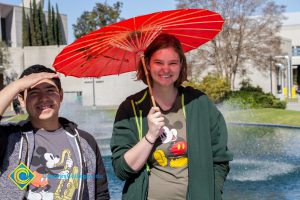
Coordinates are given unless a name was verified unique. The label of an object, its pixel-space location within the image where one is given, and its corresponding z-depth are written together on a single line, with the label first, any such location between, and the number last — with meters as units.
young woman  2.74
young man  2.52
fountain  7.90
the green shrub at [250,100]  24.73
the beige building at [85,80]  35.25
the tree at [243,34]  29.92
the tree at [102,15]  51.47
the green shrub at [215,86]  26.78
